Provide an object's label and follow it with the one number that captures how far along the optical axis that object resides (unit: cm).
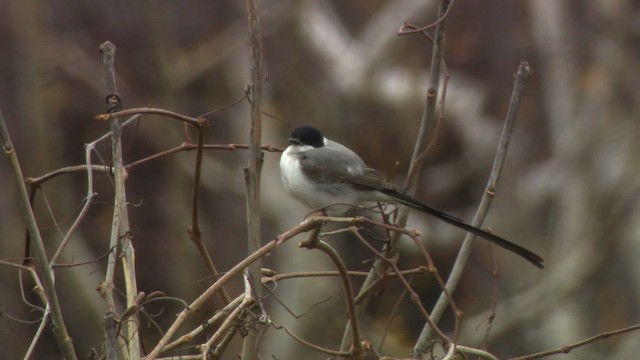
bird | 662
